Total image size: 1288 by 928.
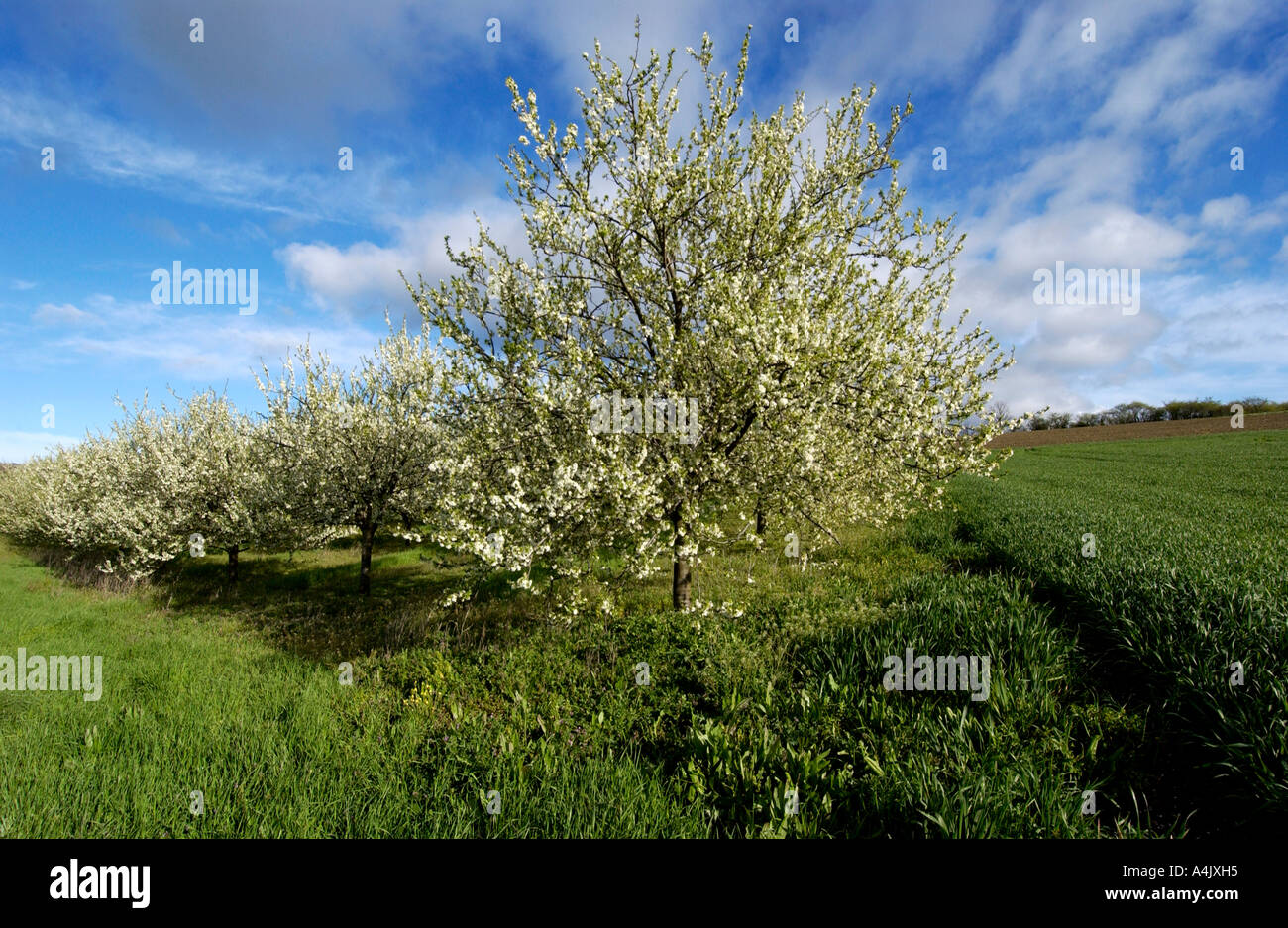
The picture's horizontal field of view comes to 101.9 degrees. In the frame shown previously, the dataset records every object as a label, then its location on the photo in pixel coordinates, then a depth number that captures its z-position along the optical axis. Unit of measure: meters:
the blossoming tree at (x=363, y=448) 16.11
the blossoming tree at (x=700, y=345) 7.77
